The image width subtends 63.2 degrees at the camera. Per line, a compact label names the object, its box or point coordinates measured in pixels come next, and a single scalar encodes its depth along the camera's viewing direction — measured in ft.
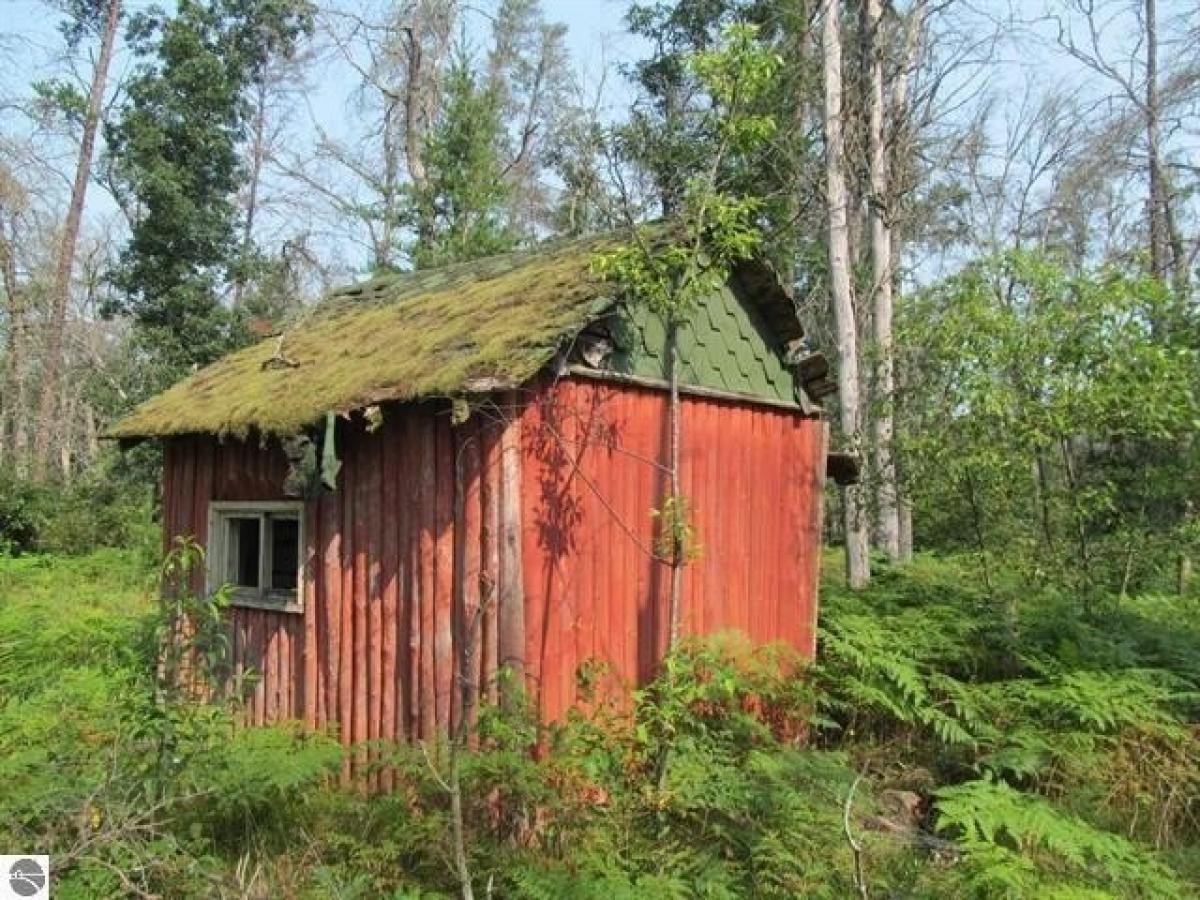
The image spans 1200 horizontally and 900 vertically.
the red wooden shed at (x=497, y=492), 18.93
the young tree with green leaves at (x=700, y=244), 19.49
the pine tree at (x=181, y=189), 70.95
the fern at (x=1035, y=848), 15.66
